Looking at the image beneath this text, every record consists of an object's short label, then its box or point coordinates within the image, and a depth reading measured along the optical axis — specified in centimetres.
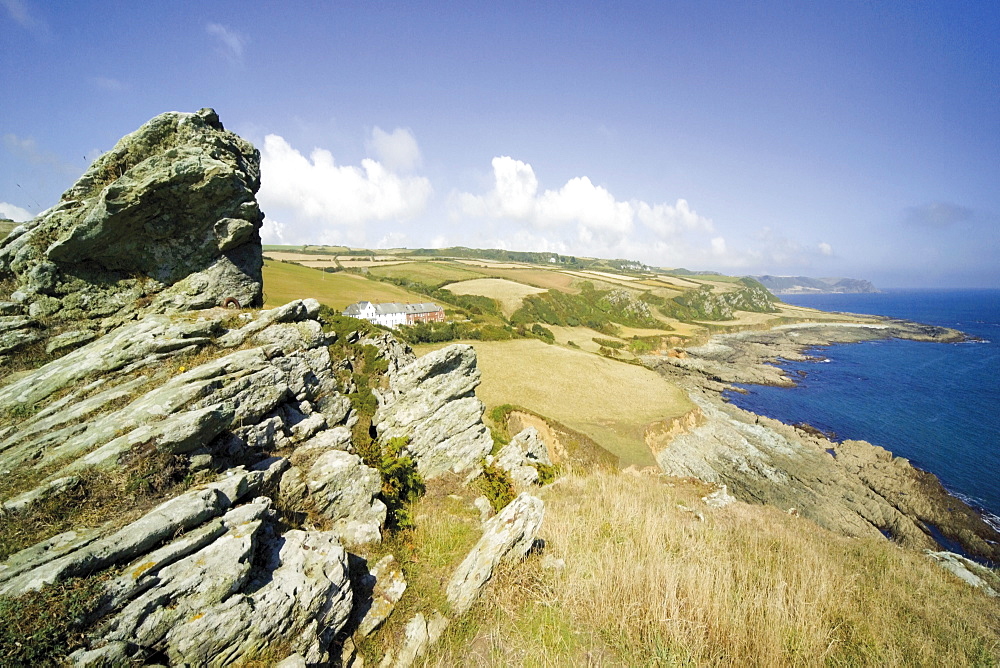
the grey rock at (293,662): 470
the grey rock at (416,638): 550
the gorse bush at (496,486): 1168
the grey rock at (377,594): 603
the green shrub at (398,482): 922
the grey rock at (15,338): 934
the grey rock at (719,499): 1304
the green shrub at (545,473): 1392
